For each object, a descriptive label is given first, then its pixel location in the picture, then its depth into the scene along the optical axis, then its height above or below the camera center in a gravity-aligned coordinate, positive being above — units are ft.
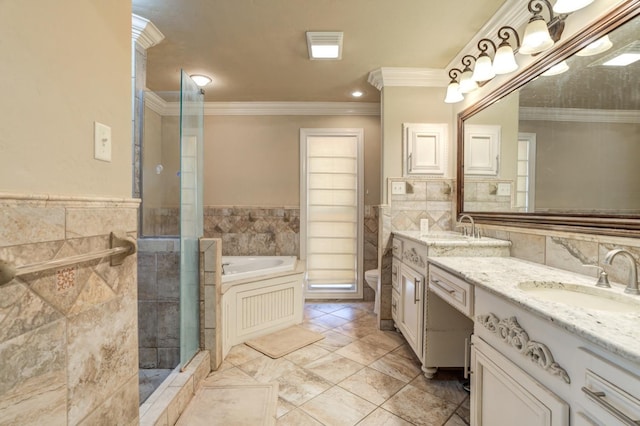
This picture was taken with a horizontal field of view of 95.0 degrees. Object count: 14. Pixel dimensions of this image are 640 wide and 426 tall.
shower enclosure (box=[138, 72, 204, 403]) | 6.20 -1.08
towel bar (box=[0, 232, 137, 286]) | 2.13 -0.51
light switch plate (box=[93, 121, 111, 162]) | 3.10 +0.67
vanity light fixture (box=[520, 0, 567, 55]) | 4.73 +2.88
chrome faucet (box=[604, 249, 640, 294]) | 3.36 -0.72
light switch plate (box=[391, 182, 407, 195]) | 8.96 +0.54
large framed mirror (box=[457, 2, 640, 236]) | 3.86 +1.14
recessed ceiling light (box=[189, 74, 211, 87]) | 9.23 +4.02
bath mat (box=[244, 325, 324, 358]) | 7.70 -3.82
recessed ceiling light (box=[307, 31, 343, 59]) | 6.90 +3.99
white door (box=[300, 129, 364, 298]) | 11.94 -0.28
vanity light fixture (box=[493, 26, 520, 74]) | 5.62 +2.87
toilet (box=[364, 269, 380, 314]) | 9.83 -2.50
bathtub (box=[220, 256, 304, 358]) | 7.79 -2.85
